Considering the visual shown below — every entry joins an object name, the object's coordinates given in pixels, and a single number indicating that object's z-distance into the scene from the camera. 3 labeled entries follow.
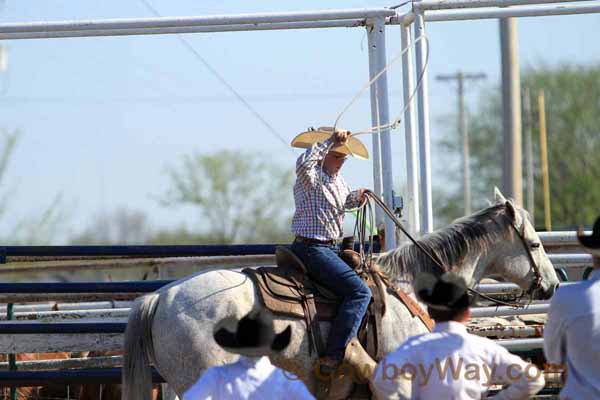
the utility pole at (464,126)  96.94
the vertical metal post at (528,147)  83.94
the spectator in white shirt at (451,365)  9.41
